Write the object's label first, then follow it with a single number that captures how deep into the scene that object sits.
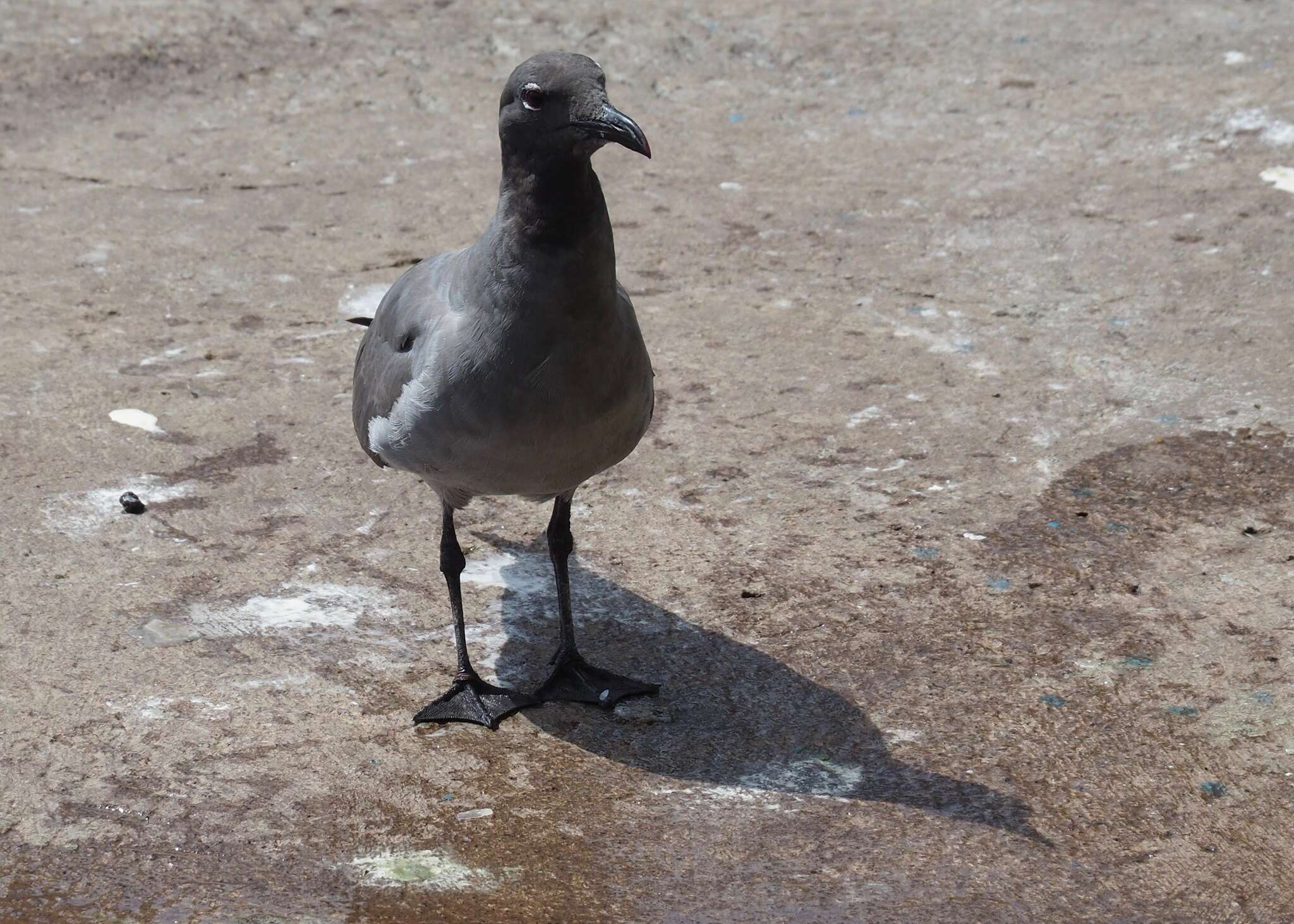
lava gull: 7.27
